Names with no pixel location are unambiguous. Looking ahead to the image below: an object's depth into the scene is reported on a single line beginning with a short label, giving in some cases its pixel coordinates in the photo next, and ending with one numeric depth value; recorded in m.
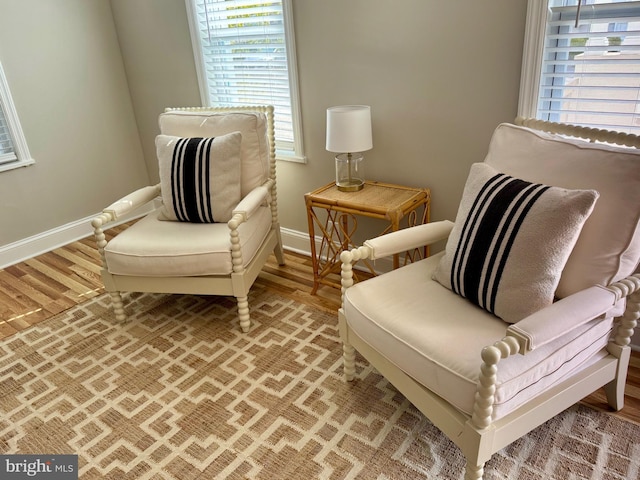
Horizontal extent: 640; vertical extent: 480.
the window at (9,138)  3.08
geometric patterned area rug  1.62
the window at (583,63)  1.77
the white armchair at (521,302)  1.32
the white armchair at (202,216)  2.26
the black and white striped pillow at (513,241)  1.40
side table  2.24
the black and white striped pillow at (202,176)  2.39
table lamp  2.30
